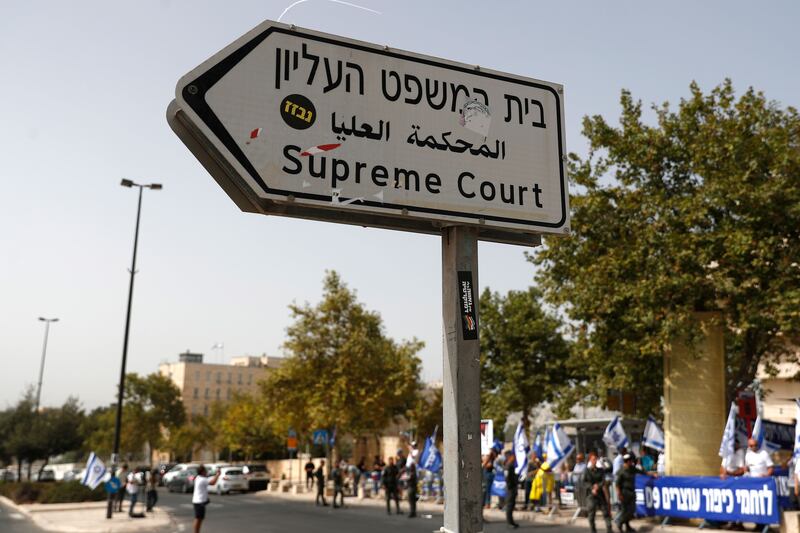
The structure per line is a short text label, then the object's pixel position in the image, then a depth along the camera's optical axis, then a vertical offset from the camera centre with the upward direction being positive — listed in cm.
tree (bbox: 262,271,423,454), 3838 +360
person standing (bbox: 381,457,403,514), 2528 -113
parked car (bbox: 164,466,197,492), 4641 -226
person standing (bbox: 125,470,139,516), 2562 -148
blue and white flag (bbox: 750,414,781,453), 1696 +35
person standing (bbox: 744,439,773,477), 1652 -23
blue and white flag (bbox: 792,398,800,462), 1582 +15
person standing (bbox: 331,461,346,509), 2919 -122
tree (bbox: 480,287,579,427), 4325 +521
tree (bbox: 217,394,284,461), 6244 +75
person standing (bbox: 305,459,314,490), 3916 -127
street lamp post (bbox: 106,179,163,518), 2578 +256
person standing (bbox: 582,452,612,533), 1719 -91
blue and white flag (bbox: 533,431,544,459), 3171 +5
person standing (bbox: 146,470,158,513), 2794 -179
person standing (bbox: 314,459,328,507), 3012 -131
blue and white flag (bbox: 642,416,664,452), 2338 +41
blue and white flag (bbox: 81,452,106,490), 2741 -105
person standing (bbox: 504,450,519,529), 1995 -101
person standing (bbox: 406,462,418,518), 2317 -140
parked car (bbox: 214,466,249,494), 4303 -201
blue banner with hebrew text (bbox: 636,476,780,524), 1589 -105
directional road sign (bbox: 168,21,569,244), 294 +125
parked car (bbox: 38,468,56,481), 5903 -256
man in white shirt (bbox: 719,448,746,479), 1702 -33
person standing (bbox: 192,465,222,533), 1717 -117
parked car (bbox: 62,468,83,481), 6119 -265
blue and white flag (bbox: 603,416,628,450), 2192 +37
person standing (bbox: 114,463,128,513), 2689 -127
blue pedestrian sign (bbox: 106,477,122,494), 2447 -136
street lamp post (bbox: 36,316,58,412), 6743 +924
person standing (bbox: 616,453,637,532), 1709 -101
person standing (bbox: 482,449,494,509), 2248 -82
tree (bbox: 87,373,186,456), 8681 +333
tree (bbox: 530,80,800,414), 1859 +535
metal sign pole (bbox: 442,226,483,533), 300 +25
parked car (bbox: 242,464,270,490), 4481 -182
